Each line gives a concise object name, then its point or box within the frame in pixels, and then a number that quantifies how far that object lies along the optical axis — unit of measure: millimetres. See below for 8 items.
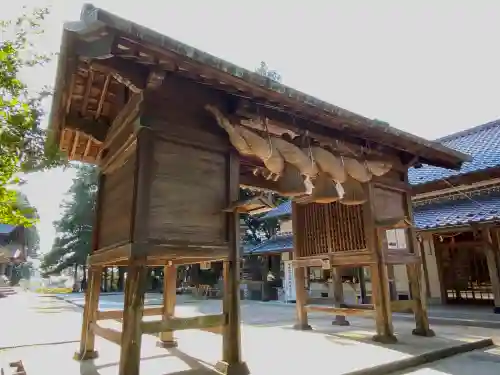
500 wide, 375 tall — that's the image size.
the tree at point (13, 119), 5074
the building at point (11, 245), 30950
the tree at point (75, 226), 30766
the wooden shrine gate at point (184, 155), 3492
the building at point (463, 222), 10859
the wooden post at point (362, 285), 14680
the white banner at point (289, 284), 17886
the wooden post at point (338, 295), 8500
